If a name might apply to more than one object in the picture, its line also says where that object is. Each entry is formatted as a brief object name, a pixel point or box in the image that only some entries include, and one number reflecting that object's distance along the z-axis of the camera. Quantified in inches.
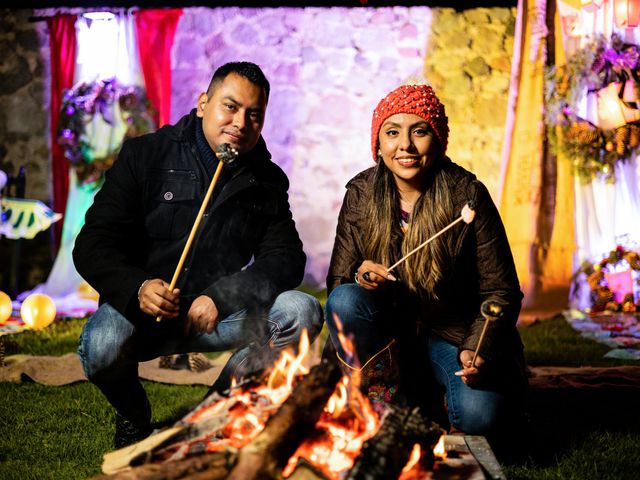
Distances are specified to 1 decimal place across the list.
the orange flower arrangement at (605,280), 305.1
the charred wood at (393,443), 87.3
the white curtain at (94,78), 343.9
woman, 127.6
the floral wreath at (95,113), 346.6
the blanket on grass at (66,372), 187.9
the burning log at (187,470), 87.4
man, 127.4
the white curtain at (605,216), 319.0
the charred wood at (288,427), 88.4
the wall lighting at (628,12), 301.1
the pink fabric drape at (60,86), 348.5
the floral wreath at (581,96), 305.1
